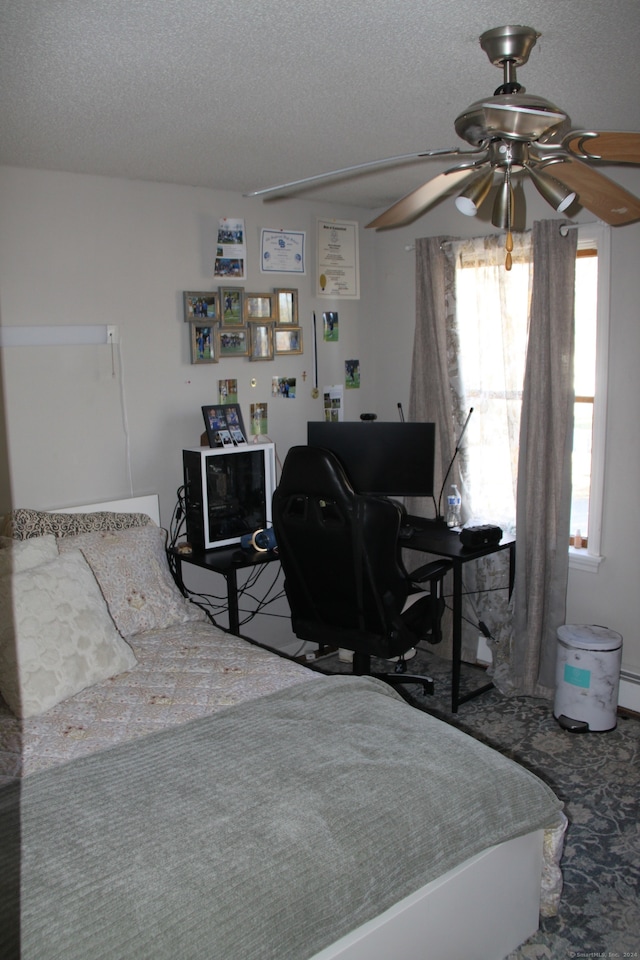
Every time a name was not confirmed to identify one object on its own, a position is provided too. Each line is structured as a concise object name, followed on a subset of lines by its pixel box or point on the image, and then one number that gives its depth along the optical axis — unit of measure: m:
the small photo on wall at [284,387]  3.98
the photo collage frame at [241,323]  3.63
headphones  3.42
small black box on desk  3.33
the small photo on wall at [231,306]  3.71
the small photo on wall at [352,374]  4.29
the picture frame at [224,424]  3.60
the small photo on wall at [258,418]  3.91
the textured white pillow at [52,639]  2.29
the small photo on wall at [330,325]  4.16
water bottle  3.76
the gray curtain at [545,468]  3.29
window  3.32
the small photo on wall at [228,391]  3.77
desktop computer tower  3.49
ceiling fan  1.58
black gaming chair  2.84
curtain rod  3.24
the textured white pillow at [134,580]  2.83
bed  1.49
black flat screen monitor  3.72
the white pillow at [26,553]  2.53
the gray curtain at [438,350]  3.80
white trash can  3.15
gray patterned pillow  2.89
